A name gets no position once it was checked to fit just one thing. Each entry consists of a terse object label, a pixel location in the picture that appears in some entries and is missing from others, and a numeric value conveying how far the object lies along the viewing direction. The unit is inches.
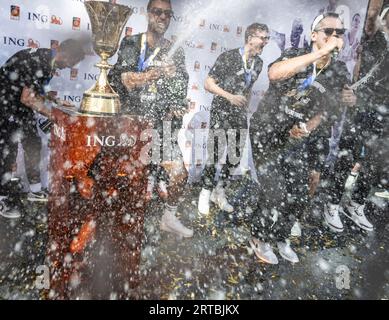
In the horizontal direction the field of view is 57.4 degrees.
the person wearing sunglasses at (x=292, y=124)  131.9
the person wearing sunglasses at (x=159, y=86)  140.0
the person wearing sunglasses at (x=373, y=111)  156.6
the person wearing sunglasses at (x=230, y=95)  154.0
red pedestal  85.7
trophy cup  90.4
